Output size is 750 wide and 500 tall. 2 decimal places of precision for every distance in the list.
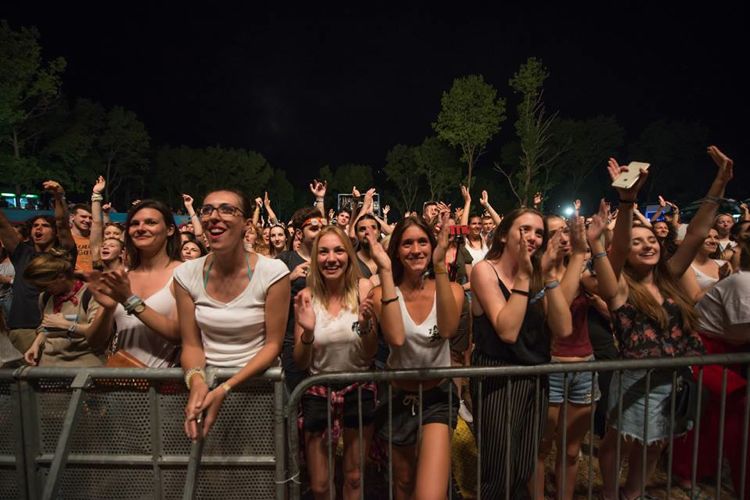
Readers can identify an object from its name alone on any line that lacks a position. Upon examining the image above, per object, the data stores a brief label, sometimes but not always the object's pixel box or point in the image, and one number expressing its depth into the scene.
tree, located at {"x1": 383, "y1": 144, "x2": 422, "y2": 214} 53.50
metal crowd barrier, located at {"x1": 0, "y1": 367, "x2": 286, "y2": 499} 2.33
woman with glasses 2.51
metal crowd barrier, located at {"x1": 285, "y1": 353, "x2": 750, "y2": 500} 2.42
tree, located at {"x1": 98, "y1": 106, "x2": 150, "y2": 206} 38.53
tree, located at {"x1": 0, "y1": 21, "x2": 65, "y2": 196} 24.36
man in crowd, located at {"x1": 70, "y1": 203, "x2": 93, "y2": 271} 5.88
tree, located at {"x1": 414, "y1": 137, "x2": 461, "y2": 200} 45.50
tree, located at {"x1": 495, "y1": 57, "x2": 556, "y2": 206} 28.42
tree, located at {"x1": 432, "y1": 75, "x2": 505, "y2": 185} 35.06
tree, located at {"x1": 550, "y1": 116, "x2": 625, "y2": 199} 40.97
